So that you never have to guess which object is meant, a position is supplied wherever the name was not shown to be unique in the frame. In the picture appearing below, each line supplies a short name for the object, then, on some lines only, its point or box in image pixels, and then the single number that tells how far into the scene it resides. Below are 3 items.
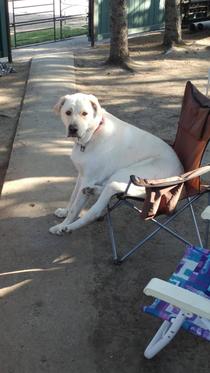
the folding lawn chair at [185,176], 3.16
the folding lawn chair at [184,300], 2.28
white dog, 3.55
